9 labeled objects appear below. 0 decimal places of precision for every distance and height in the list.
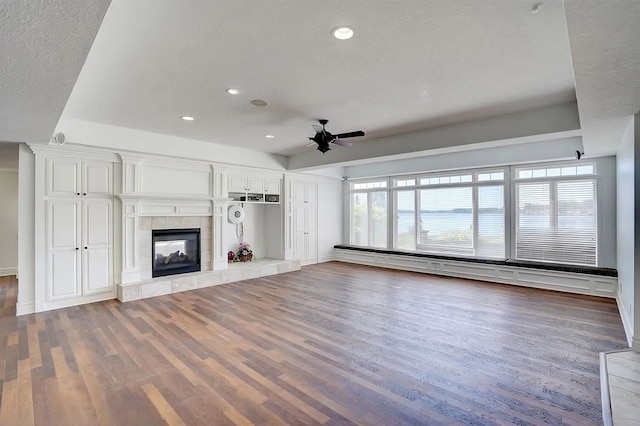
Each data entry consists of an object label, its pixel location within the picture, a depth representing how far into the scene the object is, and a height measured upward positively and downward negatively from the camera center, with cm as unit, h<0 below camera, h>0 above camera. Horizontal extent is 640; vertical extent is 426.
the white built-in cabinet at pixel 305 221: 819 -20
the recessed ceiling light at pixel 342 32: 237 +140
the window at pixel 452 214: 679 -2
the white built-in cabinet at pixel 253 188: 687 +61
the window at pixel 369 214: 873 +0
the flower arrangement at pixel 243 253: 743 -91
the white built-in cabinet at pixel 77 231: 466 -24
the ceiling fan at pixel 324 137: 462 +114
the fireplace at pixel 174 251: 582 -70
